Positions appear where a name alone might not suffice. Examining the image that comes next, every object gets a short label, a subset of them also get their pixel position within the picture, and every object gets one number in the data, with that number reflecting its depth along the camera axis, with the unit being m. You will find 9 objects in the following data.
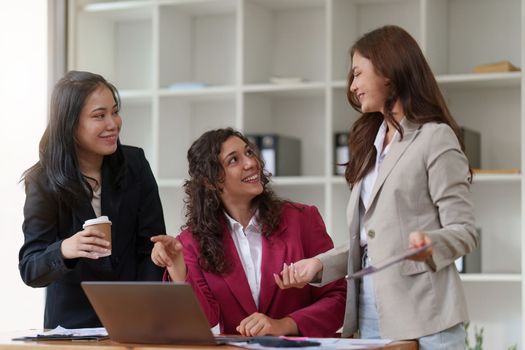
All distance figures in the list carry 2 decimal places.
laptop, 2.86
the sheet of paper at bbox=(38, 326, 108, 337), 3.36
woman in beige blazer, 3.09
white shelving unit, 6.22
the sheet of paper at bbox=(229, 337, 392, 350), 2.85
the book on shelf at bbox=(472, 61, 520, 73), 5.83
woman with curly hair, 3.70
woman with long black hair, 3.83
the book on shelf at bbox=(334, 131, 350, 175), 6.17
